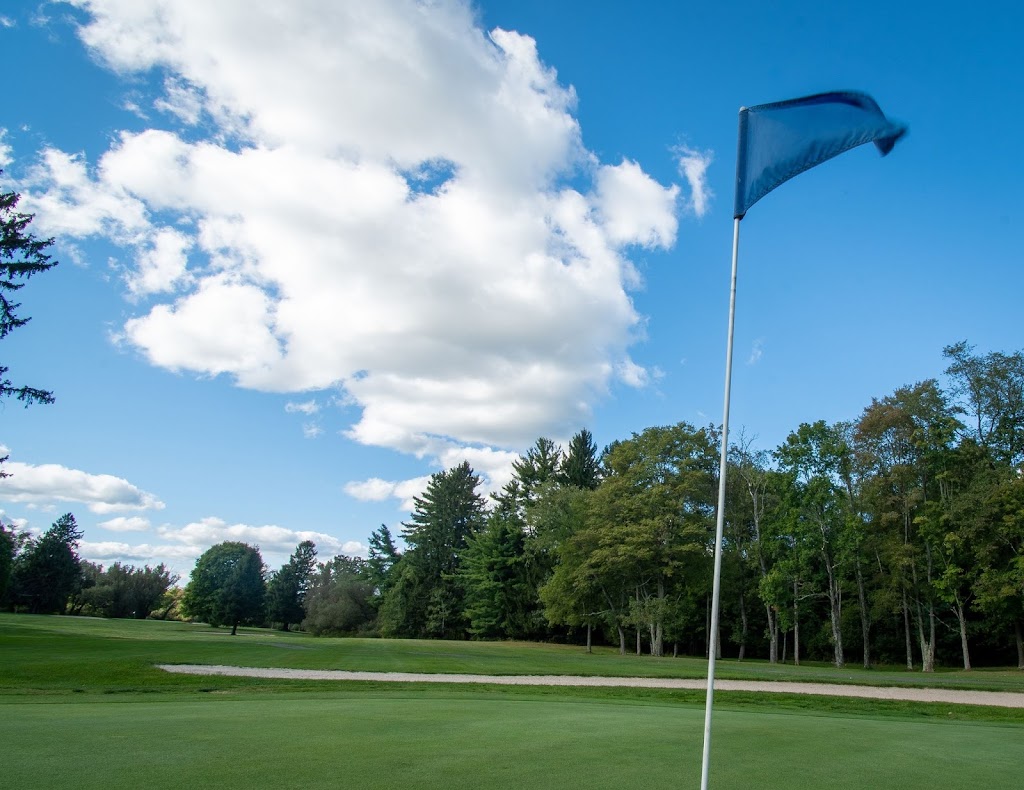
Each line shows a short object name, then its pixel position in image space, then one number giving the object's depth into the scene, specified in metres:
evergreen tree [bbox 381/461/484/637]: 74.44
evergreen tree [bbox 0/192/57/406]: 29.47
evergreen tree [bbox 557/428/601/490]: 72.06
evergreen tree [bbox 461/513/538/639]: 66.25
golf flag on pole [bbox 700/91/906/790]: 6.79
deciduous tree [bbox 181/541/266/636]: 69.38
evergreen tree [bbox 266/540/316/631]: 91.94
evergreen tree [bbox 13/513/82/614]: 84.25
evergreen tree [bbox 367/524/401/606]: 87.62
